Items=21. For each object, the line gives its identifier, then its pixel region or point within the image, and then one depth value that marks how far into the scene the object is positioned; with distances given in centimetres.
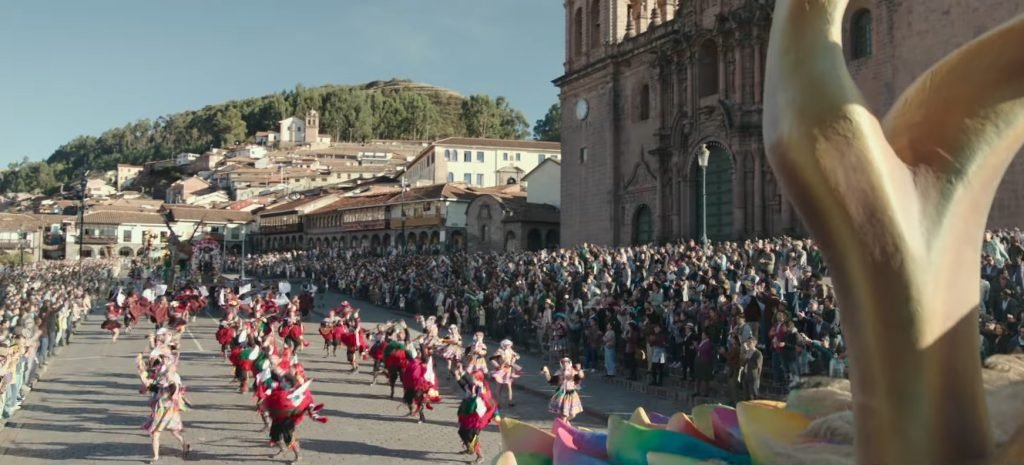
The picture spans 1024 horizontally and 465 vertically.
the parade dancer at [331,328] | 2307
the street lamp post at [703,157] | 2212
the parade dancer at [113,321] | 2869
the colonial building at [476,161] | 8069
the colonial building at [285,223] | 7975
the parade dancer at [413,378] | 1524
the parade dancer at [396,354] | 1703
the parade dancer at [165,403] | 1223
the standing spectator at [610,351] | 1917
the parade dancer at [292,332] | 2139
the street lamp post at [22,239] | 7036
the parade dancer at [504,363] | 1558
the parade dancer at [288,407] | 1205
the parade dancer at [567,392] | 1355
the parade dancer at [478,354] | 1381
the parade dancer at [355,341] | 2181
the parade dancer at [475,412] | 1232
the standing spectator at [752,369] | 1430
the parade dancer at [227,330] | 2195
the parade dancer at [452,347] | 1727
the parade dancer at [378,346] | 1844
